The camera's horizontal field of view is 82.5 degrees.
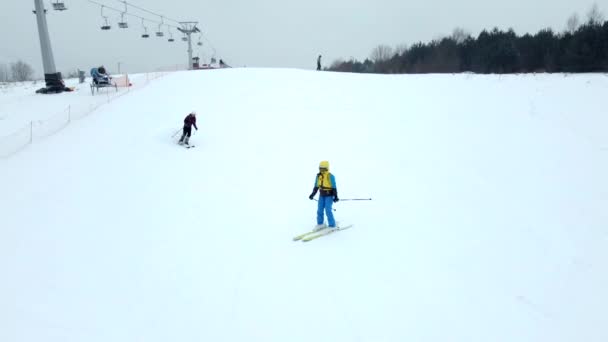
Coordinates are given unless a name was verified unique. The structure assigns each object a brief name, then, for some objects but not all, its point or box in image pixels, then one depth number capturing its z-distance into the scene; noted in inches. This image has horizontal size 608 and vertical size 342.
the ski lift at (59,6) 871.1
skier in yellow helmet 309.1
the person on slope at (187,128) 522.3
